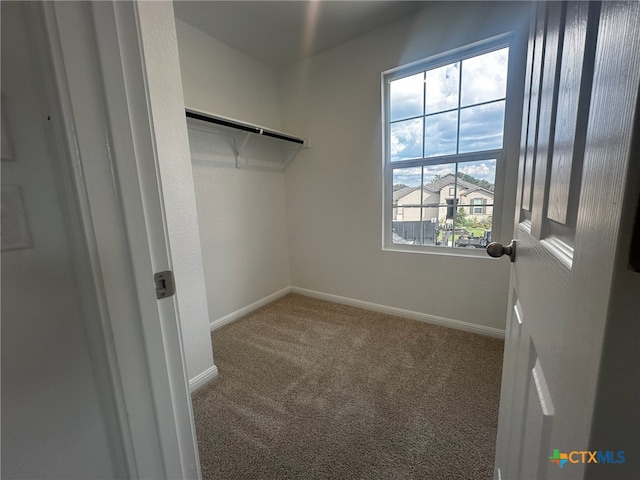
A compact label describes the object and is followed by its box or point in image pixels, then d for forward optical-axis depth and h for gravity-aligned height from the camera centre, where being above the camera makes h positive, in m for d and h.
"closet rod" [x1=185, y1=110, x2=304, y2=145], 1.97 +0.67
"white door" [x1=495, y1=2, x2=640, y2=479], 0.23 -0.04
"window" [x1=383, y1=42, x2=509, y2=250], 2.00 +0.42
